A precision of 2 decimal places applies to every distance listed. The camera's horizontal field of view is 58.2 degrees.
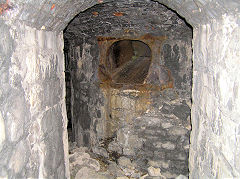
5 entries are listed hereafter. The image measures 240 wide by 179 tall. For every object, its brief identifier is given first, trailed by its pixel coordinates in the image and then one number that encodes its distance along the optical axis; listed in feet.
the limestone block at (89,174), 11.51
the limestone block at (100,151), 13.06
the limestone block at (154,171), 12.07
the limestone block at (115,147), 12.83
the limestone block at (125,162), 12.60
